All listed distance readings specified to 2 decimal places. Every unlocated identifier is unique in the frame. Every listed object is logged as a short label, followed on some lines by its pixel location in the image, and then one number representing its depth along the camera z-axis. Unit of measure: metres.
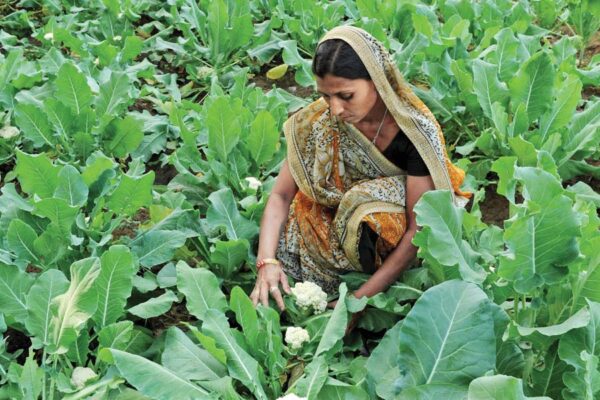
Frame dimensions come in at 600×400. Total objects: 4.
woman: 2.81
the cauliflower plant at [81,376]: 2.82
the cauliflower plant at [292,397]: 2.51
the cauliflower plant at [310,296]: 3.11
